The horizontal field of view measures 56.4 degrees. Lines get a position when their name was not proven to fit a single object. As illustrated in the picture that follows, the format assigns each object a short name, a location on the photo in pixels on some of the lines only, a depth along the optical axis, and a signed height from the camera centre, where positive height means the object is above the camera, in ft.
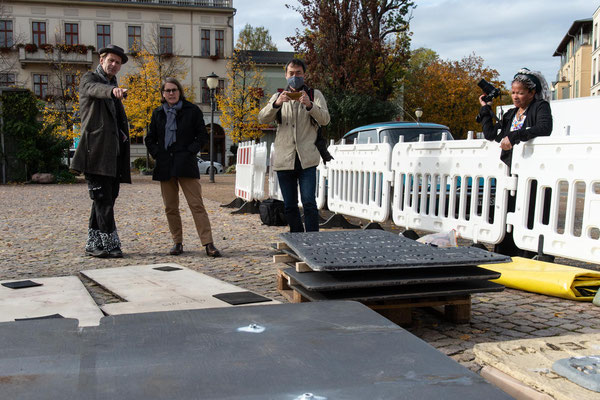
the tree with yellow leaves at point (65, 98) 113.80 +11.13
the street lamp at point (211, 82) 78.48 +9.43
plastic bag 16.63 -2.60
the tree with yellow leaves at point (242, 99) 137.28 +12.69
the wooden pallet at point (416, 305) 10.82 -3.08
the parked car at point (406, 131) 33.32 +1.27
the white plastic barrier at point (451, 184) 18.66 -1.15
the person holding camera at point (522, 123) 17.37 +1.03
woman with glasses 19.86 -0.06
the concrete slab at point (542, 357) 4.67 -1.99
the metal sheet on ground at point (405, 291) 10.41 -2.68
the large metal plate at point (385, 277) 10.14 -2.37
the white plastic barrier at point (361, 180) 24.53 -1.43
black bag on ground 29.12 -3.34
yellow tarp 14.20 -3.27
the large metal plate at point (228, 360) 3.73 -1.61
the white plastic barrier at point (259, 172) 35.45 -1.42
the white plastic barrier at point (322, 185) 32.19 -2.00
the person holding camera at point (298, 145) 18.25 +0.18
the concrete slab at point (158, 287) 11.89 -3.42
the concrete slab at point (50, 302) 11.14 -3.39
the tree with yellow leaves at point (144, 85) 114.62 +13.79
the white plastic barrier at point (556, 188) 15.28 -0.98
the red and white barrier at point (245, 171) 36.45 -1.47
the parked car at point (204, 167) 121.39 -4.01
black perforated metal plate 10.16 -2.04
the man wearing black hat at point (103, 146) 18.69 +0.02
